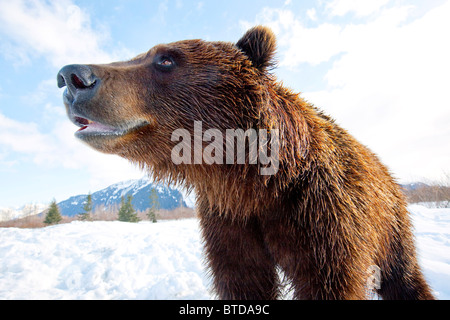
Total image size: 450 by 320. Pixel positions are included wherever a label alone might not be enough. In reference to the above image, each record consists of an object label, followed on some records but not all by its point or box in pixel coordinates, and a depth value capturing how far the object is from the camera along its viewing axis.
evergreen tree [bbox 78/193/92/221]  33.16
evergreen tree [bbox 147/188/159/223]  32.93
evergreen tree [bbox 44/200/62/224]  28.02
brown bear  1.70
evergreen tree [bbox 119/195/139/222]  34.47
